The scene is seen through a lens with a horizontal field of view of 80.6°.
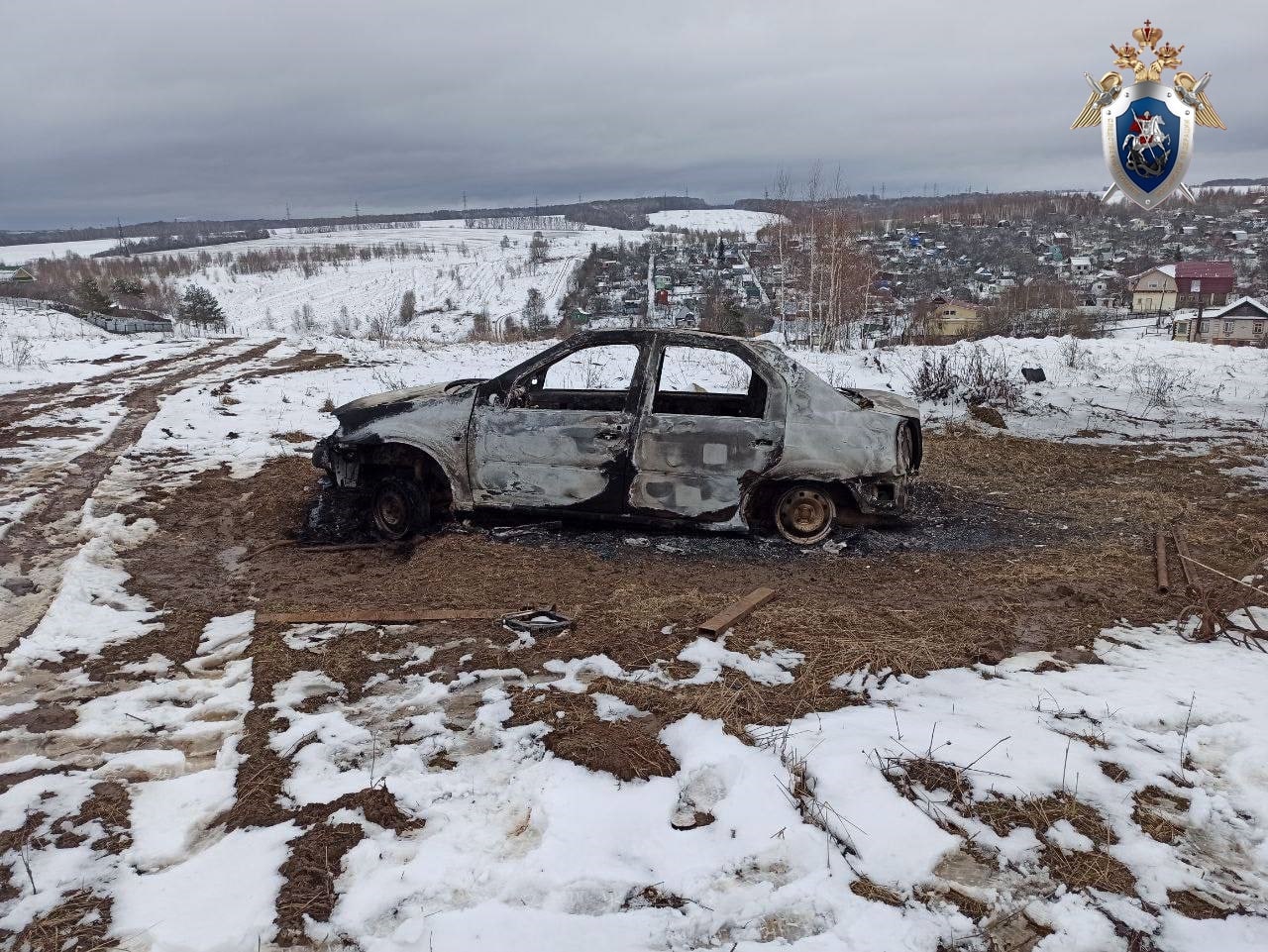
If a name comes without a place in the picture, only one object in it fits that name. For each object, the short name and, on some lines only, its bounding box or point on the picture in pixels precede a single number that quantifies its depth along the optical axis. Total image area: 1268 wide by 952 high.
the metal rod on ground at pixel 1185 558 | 4.65
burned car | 5.46
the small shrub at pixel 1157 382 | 10.73
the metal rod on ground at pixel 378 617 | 4.39
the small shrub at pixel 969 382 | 10.77
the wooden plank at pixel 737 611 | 4.18
